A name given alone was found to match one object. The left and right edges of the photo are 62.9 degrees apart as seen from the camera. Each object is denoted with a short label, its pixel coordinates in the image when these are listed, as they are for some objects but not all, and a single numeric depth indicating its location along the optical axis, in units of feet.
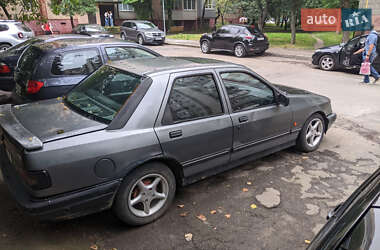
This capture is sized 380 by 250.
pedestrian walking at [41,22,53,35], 80.13
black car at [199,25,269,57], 52.15
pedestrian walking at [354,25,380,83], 33.27
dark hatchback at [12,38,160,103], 17.53
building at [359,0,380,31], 57.68
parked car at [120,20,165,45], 71.00
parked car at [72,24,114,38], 69.12
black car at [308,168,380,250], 5.24
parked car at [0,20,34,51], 48.65
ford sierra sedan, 9.04
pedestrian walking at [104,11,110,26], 107.83
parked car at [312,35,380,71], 38.01
